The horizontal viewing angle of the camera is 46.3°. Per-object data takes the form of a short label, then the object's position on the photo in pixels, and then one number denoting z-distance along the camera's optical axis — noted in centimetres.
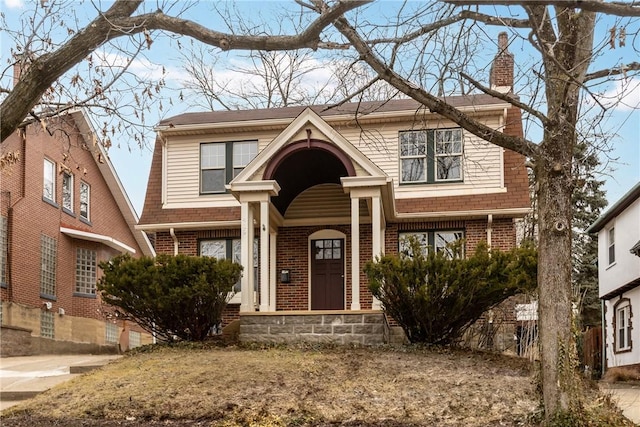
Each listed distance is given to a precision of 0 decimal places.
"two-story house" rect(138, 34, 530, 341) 1741
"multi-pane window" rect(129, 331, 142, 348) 2819
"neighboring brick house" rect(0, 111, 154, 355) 2114
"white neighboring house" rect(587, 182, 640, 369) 2091
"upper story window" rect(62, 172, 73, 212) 2473
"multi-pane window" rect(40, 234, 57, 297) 2284
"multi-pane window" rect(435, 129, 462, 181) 1795
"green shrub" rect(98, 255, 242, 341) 1345
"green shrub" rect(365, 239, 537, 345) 1280
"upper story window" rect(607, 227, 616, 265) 2359
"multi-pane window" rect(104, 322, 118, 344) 2633
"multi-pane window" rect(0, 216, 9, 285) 2075
